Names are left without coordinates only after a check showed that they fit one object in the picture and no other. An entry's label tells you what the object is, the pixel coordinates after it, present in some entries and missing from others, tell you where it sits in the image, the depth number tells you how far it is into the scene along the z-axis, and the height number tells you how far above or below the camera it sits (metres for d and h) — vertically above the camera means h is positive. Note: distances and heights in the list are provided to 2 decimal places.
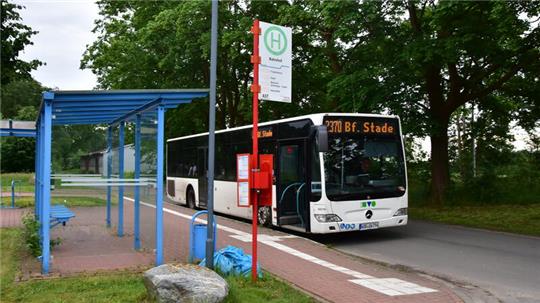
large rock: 5.82 -1.33
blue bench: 9.91 -0.93
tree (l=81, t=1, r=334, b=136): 22.17 +5.29
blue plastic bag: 7.68 -1.41
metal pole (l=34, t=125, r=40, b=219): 12.34 -0.25
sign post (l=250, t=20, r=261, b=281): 7.30 +0.78
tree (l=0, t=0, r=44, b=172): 19.14 +4.45
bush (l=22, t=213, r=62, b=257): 9.09 -1.26
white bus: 11.27 -0.13
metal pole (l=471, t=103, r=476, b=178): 20.90 +0.93
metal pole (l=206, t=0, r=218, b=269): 7.51 +0.42
